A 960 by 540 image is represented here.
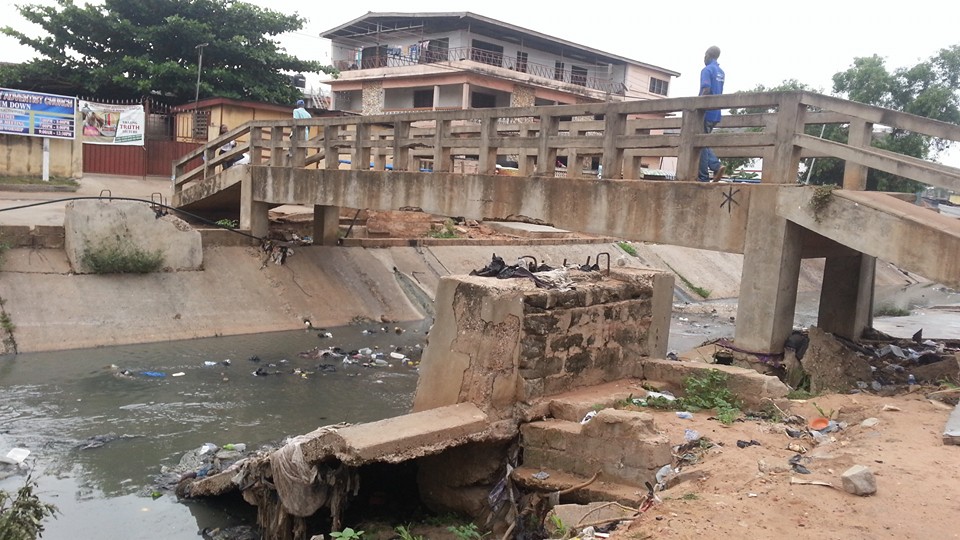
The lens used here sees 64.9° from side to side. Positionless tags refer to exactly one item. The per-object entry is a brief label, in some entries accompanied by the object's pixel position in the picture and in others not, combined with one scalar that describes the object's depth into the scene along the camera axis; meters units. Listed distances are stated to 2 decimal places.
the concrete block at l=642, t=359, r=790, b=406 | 6.09
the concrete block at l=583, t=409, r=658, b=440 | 4.89
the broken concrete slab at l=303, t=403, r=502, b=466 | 4.85
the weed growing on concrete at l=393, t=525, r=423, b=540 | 4.66
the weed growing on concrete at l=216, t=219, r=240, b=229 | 16.63
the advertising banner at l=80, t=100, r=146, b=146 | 20.28
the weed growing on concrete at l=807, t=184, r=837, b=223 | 7.25
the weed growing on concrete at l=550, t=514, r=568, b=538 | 4.21
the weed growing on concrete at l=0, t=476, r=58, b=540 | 4.42
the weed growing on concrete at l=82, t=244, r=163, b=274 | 12.56
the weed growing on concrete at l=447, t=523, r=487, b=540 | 4.96
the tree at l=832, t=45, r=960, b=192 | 24.92
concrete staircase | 4.81
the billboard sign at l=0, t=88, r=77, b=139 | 17.61
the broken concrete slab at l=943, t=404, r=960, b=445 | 4.84
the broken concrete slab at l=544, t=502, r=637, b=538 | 4.23
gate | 21.00
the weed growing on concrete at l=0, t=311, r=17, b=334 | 11.05
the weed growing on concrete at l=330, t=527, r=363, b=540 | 4.23
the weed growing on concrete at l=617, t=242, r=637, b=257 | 23.70
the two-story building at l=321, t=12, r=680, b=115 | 32.09
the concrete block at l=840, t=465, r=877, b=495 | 3.90
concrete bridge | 7.07
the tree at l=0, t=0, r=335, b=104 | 22.86
